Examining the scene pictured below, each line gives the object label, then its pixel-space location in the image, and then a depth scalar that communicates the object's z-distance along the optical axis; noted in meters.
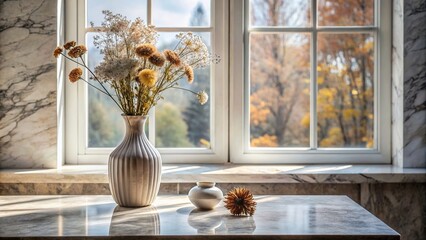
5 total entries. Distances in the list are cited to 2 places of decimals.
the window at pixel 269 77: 3.15
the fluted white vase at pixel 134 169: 2.38
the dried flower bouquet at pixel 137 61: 2.35
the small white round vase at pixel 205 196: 2.35
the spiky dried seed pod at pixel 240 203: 2.25
